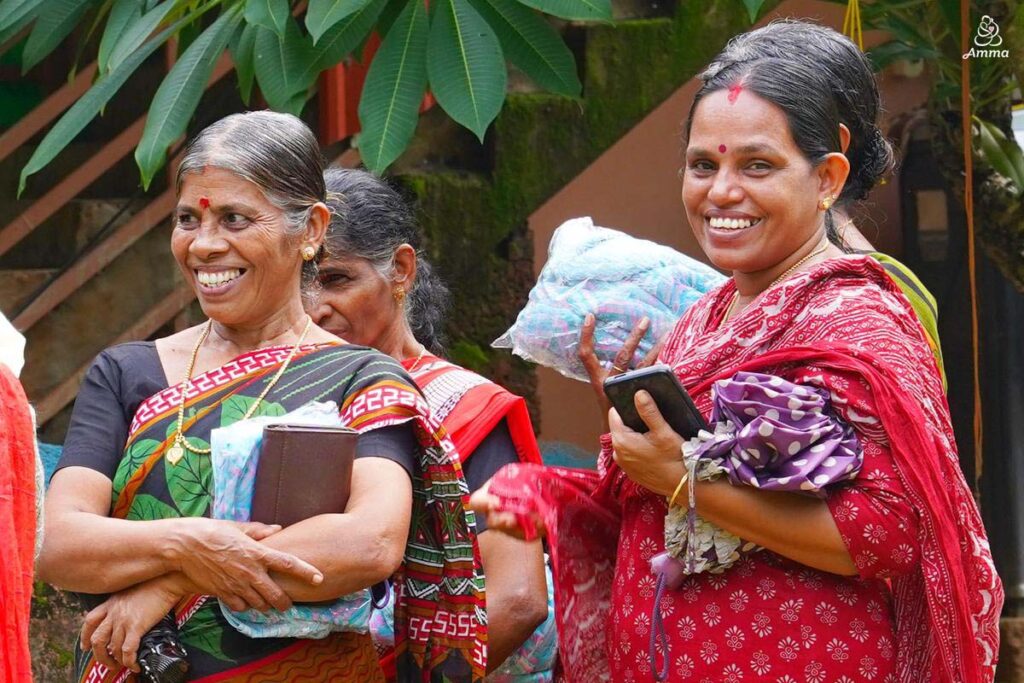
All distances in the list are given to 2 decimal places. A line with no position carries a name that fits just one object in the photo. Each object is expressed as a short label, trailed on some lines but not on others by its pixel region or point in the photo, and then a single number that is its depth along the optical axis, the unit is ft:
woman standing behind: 20.71
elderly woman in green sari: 16.58
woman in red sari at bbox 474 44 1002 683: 15.19
